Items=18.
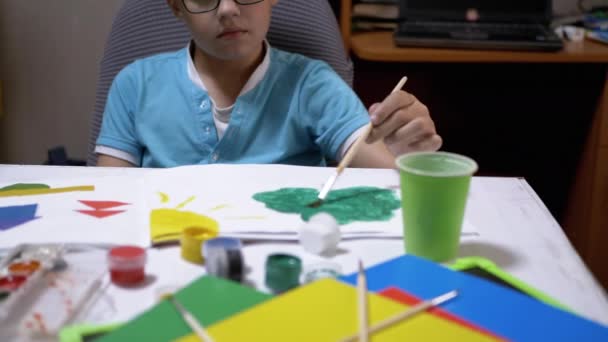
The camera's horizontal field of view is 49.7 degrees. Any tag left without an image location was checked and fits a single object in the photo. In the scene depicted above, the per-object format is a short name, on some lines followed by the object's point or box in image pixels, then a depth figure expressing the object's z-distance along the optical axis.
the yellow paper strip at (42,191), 0.82
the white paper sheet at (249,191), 0.72
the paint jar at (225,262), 0.59
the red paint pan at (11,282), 0.56
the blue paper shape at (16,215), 0.72
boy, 1.11
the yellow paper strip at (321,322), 0.48
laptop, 1.60
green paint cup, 0.62
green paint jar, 0.57
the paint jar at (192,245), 0.64
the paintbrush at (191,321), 0.47
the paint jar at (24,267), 0.59
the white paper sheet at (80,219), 0.69
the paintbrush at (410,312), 0.48
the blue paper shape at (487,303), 0.51
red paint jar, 0.60
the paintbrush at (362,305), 0.47
